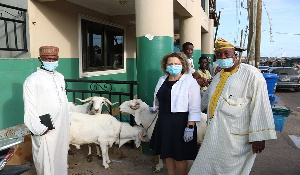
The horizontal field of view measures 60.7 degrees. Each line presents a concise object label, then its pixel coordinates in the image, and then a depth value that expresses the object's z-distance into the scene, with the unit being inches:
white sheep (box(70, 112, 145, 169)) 166.9
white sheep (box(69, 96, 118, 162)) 182.2
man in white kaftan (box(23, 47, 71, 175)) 122.4
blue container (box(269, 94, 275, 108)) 309.0
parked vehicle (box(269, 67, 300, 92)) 638.5
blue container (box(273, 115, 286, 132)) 261.7
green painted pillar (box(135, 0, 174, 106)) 176.7
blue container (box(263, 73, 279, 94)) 310.9
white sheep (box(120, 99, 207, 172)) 167.3
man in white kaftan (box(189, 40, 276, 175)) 101.5
